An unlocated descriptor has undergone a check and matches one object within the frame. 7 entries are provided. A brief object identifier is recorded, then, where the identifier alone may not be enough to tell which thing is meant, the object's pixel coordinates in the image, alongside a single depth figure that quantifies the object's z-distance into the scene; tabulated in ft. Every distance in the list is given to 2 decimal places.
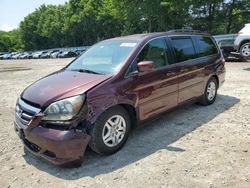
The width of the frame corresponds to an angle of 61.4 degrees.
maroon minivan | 9.02
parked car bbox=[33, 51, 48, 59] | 134.27
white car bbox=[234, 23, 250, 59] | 29.49
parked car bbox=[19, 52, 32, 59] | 140.42
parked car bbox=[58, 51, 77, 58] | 117.45
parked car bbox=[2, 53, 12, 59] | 152.77
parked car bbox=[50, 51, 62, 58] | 123.12
